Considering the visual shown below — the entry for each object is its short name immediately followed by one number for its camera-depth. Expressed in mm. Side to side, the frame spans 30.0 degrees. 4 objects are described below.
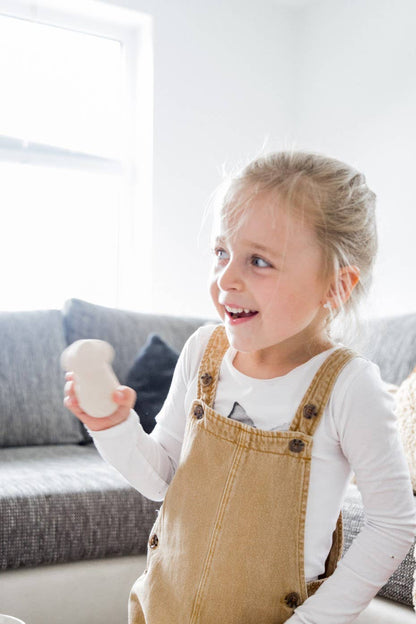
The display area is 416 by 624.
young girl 921
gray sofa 1567
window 3291
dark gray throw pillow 2207
